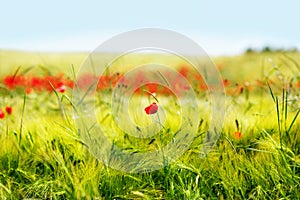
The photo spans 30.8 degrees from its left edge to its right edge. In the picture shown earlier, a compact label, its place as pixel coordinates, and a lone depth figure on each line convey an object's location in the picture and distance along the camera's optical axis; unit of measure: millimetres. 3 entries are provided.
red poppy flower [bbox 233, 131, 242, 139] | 2668
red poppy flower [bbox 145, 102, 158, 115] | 2355
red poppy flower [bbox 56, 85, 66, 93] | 3198
